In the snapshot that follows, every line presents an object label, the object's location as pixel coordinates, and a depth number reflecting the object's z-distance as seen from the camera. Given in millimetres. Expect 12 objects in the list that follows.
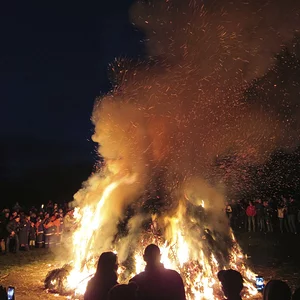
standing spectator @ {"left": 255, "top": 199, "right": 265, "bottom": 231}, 18344
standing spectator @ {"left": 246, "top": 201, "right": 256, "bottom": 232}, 18391
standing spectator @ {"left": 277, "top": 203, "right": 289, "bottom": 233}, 17547
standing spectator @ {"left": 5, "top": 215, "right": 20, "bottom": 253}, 14601
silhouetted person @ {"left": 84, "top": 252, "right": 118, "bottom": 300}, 4164
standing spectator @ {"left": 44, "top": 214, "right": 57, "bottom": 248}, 15977
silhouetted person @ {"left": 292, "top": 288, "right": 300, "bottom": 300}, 3463
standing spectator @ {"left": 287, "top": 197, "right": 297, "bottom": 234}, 17219
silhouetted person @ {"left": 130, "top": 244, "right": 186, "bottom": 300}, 4121
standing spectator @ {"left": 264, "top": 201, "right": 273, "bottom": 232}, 18172
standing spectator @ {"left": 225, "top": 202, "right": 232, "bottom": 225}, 18531
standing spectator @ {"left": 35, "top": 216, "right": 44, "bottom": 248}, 16156
